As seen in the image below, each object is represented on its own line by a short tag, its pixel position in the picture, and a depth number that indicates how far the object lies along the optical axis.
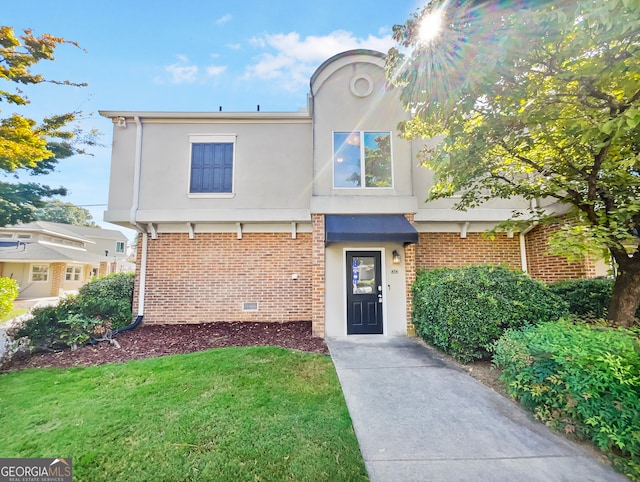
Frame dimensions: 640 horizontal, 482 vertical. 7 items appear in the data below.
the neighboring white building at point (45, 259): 20.91
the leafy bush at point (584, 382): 2.88
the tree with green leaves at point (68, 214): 36.78
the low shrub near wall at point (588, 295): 6.51
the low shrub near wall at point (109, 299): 7.82
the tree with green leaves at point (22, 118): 9.25
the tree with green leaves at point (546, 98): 3.54
